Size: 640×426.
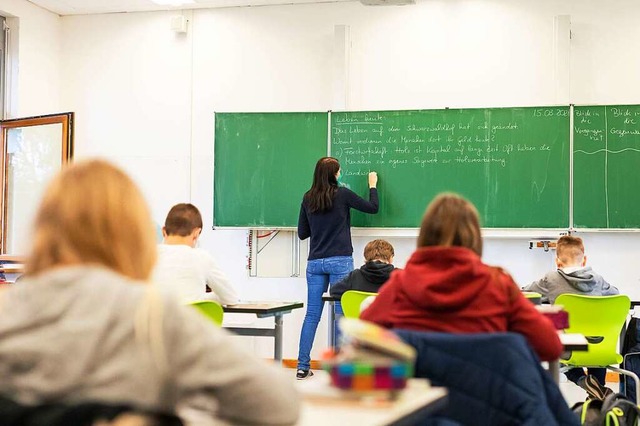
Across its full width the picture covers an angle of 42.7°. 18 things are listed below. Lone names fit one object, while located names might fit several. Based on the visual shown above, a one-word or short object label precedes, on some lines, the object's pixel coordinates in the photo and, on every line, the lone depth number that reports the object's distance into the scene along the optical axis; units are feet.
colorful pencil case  4.91
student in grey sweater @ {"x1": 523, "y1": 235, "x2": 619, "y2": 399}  14.79
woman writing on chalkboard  20.22
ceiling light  23.20
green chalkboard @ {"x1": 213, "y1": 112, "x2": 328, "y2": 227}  22.04
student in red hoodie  7.09
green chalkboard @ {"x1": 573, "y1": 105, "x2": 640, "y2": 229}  20.15
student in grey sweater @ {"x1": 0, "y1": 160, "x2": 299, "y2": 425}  3.72
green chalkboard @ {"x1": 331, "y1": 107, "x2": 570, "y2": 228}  20.56
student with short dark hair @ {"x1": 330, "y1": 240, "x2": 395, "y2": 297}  15.37
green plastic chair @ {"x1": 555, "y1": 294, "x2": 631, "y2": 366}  14.01
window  23.41
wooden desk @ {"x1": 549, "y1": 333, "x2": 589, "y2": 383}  8.91
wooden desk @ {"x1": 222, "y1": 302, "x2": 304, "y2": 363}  13.10
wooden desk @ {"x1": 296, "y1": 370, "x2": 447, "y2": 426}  4.47
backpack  10.09
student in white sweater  12.41
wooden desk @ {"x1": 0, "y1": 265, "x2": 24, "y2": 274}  22.04
